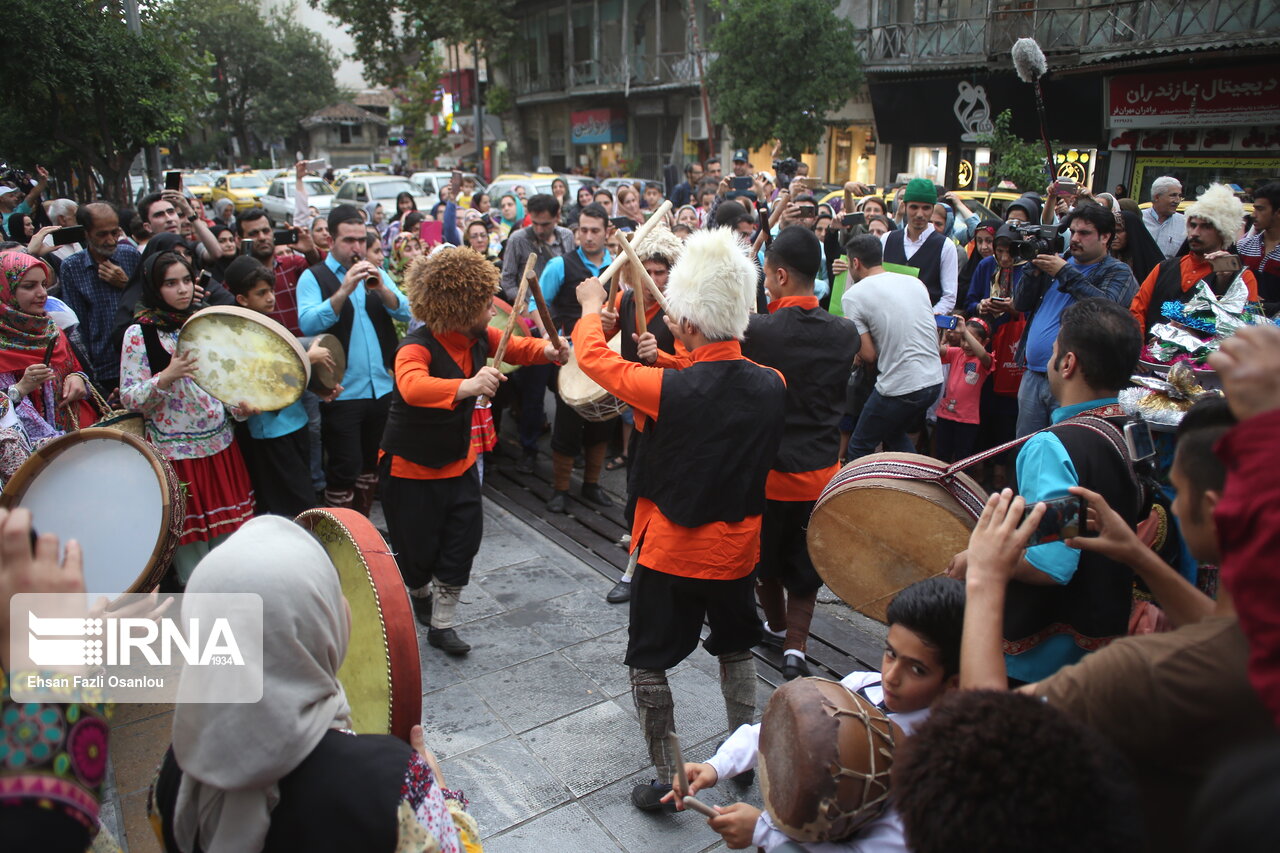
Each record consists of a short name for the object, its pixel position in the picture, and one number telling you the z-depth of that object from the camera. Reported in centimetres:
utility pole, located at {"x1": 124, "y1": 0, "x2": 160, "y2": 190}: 1009
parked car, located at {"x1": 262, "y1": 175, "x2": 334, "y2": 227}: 2305
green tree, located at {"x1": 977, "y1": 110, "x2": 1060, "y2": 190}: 1059
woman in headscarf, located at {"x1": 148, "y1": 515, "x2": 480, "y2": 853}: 163
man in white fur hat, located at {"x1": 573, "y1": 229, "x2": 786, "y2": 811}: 307
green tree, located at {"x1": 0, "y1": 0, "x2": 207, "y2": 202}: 920
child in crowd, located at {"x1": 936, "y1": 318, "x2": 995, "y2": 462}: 582
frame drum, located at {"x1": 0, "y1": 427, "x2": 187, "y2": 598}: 343
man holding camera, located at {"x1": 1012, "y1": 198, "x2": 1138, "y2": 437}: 481
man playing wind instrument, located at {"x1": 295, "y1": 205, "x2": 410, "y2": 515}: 550
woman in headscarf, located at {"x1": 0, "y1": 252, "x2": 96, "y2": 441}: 425
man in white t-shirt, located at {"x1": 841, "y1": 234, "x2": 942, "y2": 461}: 501
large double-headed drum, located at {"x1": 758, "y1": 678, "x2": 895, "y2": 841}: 187
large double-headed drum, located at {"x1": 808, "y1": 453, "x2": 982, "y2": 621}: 281
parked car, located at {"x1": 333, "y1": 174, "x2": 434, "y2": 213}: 2106
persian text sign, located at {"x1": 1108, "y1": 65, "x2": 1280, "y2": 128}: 1355
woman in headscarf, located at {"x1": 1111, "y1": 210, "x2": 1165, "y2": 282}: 679
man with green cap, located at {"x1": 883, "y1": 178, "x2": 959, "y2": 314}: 651
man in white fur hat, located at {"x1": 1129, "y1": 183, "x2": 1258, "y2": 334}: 509
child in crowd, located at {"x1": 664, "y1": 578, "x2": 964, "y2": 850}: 208
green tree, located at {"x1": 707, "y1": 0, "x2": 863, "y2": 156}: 1889
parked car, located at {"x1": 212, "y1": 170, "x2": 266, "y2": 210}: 2489
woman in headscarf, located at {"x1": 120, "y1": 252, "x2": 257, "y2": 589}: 432
